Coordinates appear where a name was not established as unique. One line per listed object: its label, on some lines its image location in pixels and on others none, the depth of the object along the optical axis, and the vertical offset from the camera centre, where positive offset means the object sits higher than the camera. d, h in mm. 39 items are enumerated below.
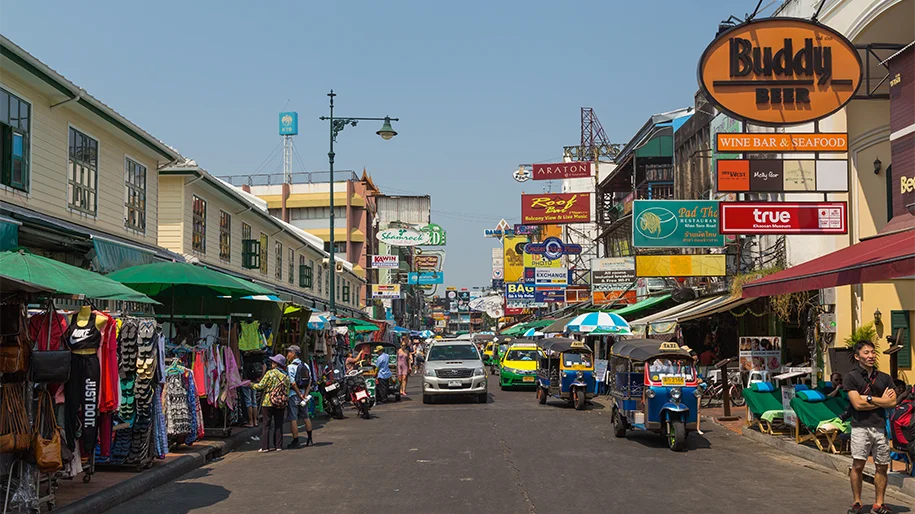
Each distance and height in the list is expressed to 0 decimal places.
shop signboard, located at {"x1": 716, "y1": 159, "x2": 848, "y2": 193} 17422 +2696
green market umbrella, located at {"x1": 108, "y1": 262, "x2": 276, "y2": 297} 15109 +603
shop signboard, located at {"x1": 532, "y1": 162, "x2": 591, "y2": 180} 56719 +9183
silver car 26188 -1980
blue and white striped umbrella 24547 -336
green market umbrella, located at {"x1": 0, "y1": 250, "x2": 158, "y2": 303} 9445 +428
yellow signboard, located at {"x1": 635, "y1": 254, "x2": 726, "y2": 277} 26469 +1390
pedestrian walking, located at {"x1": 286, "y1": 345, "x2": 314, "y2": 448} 16094 -1464
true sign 17281 +1847
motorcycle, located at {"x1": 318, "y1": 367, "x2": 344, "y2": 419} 21266 -2005
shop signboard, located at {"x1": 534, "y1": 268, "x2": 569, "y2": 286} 48312 +1921
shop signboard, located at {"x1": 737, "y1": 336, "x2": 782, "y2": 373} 20438 -1007
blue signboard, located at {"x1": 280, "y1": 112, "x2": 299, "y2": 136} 68625 +14864
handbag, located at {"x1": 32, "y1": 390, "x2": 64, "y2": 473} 8797 -1292
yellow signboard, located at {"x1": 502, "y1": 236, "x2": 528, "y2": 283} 63378 +3739
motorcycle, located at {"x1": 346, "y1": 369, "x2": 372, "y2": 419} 21703 -2023
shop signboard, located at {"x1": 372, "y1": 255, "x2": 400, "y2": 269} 56531 +3266
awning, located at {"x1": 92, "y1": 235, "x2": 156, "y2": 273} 16844 +1188
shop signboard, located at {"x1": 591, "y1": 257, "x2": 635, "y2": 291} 37281 +1674
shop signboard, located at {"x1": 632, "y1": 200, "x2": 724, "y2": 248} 24828 +2525
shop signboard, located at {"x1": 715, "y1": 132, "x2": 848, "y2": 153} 17141 +3352
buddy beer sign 15477 +4262
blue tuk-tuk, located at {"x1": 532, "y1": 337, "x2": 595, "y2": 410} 24578 -1777
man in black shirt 9084 -1113
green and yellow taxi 32906 -2042
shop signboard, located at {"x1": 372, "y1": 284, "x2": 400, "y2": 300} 61156 +1486
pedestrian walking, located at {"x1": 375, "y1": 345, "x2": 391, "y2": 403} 27703 -2019
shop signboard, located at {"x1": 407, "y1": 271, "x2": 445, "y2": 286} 68062 +2718
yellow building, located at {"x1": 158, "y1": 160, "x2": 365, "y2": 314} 25750 +2871
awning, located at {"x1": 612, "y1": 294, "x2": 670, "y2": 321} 30547 +193
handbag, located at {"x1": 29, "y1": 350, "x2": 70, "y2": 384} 8961 -545
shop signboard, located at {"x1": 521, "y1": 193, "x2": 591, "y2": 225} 51844 +6136
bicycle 23359 -2208
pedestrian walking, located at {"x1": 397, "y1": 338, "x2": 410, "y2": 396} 30375 -1927
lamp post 30369 +6590
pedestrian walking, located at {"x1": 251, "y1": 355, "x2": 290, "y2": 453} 15195 -1478
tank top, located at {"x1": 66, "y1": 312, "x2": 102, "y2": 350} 10219 -265
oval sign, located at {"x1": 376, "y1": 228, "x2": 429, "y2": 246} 57338 +4990
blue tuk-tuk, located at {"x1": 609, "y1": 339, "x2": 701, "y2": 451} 15102 -1454
